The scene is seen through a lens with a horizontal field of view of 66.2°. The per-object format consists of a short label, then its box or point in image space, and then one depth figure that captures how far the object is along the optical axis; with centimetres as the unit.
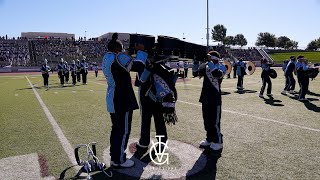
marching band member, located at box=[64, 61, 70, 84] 1886
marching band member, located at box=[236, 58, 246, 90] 1339
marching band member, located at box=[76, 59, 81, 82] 1964
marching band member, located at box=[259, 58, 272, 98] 1109
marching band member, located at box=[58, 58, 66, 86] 1808
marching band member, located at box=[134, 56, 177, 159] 427
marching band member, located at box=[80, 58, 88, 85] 1886
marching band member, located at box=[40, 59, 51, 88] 1670
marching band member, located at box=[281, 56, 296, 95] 1176
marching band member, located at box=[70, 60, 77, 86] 1823
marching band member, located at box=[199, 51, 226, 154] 457
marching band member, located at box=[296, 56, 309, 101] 977
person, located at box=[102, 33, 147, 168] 374
